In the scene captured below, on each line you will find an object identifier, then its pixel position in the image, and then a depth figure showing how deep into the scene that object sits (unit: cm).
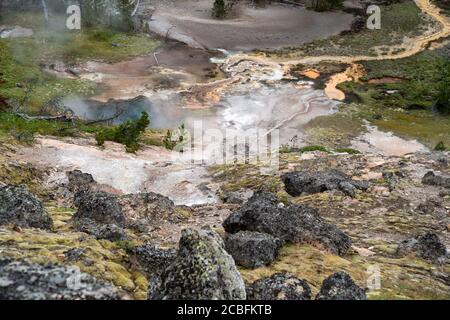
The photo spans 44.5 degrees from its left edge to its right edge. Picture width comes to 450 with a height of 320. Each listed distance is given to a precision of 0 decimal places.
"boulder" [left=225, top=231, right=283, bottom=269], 1053
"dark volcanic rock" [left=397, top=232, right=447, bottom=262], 1266
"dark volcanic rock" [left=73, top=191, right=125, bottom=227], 1293
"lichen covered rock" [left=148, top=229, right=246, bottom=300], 729
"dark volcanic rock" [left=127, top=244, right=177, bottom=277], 920
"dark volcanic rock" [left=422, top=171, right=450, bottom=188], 1961
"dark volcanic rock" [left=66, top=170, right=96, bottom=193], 1970
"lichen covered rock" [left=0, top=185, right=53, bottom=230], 1065
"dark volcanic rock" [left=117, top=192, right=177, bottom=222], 1499
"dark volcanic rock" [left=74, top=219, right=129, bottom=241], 1068
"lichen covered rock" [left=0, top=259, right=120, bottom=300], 711
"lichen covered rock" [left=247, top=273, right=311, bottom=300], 829
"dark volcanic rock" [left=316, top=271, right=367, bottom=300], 811
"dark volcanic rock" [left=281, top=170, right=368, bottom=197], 1909
